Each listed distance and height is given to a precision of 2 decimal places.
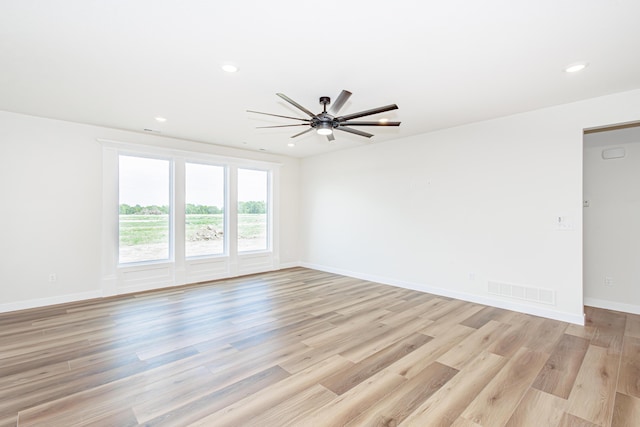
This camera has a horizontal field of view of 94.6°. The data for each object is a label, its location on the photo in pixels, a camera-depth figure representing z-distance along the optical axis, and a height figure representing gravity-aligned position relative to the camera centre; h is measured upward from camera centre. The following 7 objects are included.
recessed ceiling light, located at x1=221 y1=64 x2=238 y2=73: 2.83 +1.44
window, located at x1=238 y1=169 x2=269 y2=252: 6.64 +0.15
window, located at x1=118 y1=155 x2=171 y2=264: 5.15 +0.13
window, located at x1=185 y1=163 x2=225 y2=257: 5.86 +0.12
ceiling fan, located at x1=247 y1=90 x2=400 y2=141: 2.96 +1.03
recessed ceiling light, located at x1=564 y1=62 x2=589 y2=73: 2.79 +1.42
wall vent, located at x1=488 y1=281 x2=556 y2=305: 3.92 -1.08
